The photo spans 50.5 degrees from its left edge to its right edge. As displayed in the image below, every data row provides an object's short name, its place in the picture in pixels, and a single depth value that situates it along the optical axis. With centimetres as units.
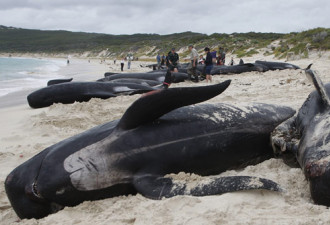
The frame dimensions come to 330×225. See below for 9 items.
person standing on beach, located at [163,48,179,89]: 1436
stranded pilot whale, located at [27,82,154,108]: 922
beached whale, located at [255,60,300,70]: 1518
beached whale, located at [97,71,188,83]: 1327
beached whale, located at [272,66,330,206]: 264
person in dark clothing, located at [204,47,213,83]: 1291
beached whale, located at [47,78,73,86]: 1174
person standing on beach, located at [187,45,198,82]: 1323
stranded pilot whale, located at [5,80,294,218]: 318
